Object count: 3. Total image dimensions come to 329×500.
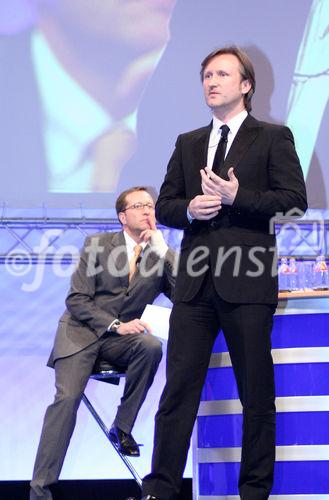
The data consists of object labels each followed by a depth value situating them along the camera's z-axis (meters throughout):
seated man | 7.42
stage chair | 7.60
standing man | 5.59
